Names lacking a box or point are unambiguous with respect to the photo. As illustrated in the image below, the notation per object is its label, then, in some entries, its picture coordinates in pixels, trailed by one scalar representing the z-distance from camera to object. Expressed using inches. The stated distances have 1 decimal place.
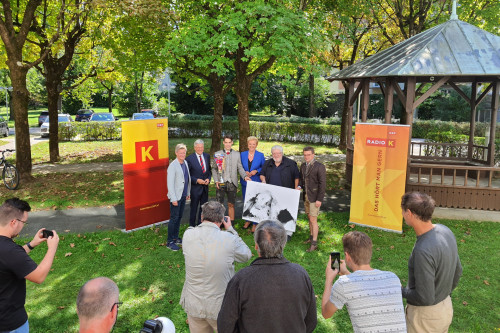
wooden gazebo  409.7
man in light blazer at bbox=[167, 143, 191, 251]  328.5
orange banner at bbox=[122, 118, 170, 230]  356.2
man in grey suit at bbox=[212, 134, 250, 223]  360.8
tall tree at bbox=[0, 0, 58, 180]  519.2
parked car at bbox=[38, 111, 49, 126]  1634.7
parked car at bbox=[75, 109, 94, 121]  1645.7
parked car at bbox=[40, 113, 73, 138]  1207.6
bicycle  519.8
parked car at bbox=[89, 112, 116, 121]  1315.2
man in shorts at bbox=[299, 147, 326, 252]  322.0
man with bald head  92.4
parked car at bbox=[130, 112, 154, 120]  1139.8
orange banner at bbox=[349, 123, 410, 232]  368.8
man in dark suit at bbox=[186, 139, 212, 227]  346.3
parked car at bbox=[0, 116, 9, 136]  1175.6
